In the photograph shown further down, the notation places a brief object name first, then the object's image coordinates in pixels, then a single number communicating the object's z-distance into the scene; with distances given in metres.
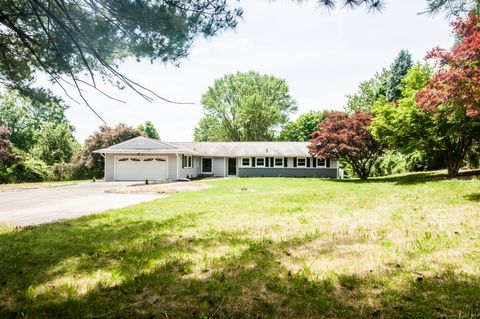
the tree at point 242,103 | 50.50
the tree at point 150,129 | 72.63
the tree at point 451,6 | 4.23
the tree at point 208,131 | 52.56
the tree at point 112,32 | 4.20
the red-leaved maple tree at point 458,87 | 9.19
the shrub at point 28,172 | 28.78
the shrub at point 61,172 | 32.22
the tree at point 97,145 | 33.84
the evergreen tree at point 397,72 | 34.72
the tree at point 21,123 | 48.47
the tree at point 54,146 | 40.23
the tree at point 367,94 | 41.94
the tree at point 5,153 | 26.97
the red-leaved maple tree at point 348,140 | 22.09
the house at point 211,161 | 27.58
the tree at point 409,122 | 16.22
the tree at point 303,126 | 57.22
